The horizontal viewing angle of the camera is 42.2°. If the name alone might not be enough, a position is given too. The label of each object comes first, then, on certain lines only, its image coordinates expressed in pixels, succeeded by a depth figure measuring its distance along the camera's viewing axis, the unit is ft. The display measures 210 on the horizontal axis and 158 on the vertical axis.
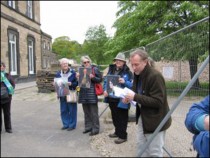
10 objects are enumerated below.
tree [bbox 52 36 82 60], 210.59
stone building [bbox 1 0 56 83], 70.13
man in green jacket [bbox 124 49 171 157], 11.11
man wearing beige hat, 18.34
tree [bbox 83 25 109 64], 140.05
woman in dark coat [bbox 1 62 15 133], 21.56
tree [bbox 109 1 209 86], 44.60
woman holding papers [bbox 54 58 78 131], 22.15
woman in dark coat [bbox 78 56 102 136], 21.01
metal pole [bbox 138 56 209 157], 8.56
